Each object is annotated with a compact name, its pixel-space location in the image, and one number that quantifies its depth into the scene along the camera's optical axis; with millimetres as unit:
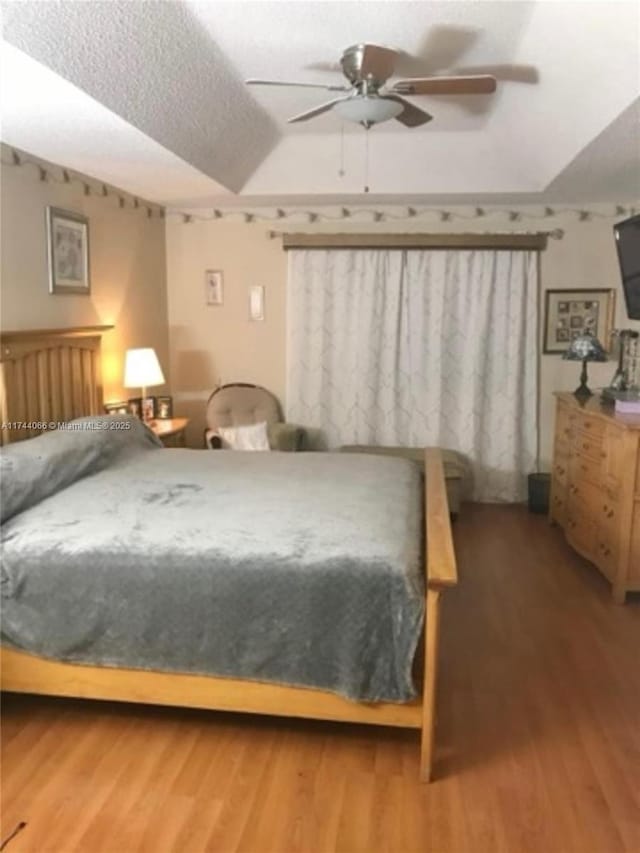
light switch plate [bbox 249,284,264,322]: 5363
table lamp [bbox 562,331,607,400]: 4328
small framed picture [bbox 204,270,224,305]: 5387
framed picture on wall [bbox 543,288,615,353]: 5039
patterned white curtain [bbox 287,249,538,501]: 5082
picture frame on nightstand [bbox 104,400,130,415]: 4285
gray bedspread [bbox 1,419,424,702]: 2049
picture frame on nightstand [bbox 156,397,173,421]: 4797
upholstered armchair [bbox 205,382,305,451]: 5227
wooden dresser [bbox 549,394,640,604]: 3355
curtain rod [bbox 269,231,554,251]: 4953
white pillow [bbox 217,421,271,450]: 4984
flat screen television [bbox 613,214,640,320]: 3738
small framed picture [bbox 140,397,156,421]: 4648
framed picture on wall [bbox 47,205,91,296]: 3674
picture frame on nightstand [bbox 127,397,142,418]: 4531
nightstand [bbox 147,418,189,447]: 4379
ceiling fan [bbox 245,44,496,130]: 2471
